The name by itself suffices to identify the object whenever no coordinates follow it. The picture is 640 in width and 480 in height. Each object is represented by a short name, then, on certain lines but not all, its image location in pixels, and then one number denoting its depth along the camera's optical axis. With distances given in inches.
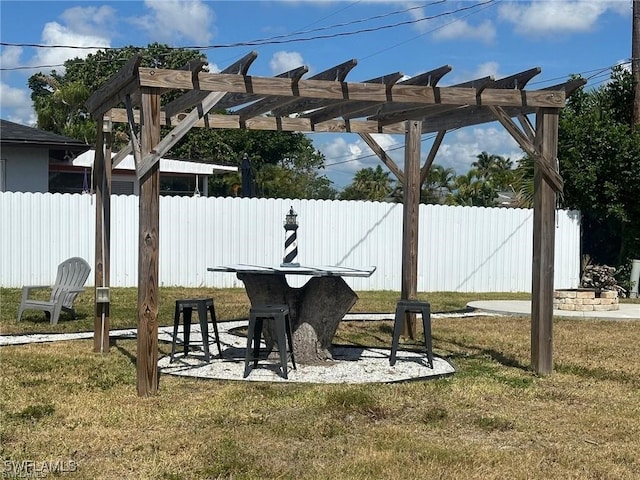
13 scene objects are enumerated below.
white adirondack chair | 453.4
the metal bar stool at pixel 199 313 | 335.6
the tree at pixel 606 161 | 706.2
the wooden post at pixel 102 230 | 365.7
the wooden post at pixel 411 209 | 421.7
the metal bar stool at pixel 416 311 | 336.8
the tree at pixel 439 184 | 1617.2
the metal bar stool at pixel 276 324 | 309.0
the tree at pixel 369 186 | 1782.7
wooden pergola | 280.8
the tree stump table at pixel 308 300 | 343.6
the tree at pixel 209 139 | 1259.8
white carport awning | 860.0
